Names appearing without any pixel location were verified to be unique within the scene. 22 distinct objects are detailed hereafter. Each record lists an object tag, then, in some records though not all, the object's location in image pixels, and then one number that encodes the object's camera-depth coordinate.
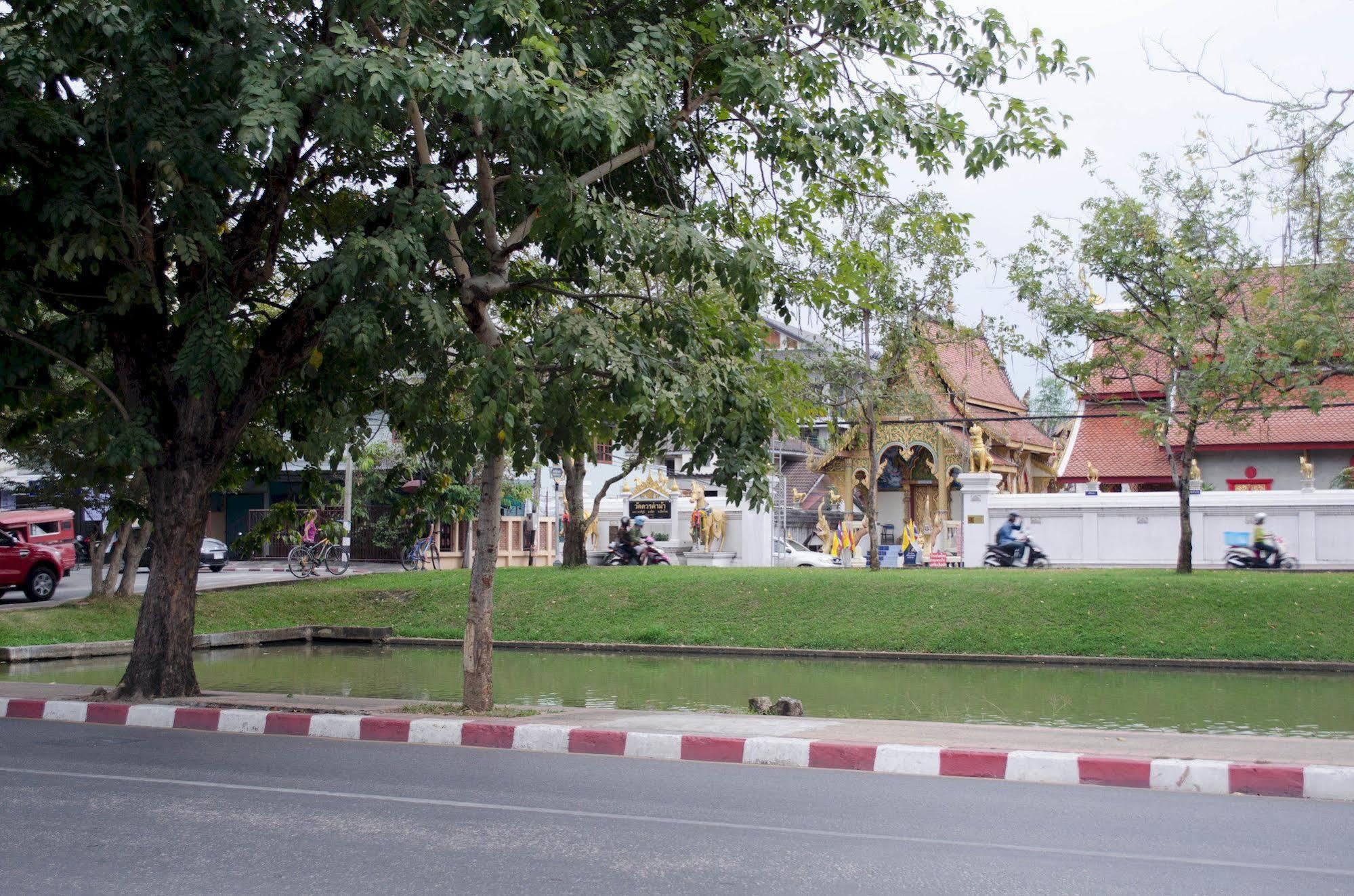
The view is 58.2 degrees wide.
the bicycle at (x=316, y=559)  29.83
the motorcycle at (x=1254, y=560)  23.64
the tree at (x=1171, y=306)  19.92
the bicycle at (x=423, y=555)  31.64
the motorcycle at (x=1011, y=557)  25.97
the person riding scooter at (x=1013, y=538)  26.00
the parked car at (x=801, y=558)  32.84
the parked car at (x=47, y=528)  25.45
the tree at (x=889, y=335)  21.94
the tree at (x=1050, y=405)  62.69
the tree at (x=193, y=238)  9.55
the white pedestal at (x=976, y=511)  27.00
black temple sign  33.75
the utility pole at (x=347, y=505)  30.62
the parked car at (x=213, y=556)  36.25
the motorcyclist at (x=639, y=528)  29.90
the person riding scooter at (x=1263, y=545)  23.64
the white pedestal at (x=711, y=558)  31.89
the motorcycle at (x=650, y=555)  29.61
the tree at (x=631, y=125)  9.20
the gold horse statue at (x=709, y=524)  32.06
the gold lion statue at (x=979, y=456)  27.86
